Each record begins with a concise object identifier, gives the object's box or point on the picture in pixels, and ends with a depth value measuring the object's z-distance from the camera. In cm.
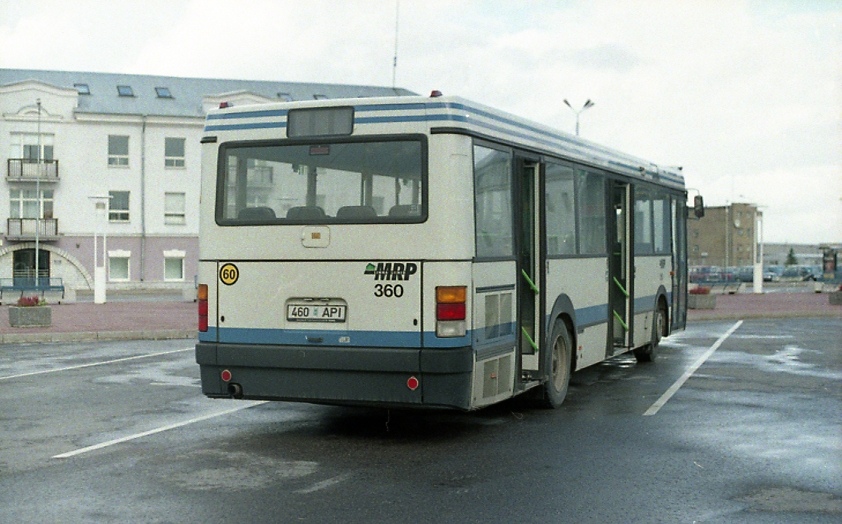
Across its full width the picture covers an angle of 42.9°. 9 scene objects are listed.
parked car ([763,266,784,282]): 9555
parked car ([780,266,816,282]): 9471
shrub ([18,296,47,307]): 2414
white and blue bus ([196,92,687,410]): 884
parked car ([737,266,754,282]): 9062
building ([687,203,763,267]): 15838
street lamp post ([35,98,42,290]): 5771
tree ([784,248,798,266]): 17262
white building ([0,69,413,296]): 6116
